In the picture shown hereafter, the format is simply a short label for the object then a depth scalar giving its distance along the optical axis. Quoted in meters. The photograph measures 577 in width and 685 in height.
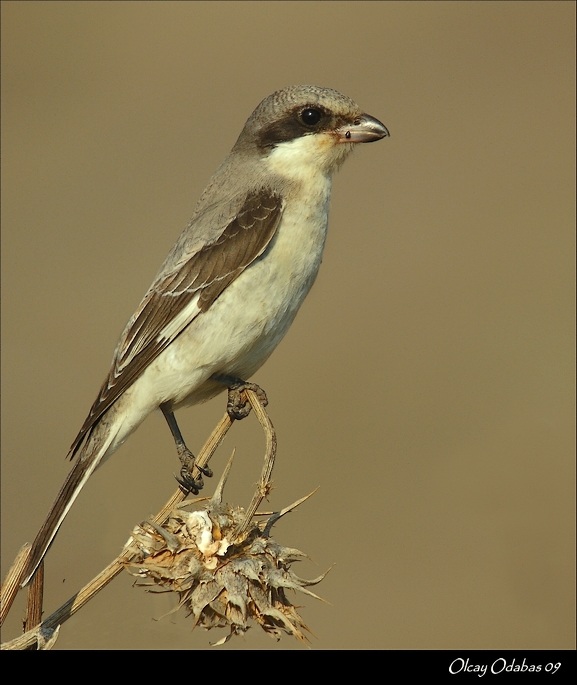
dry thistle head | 4.95
